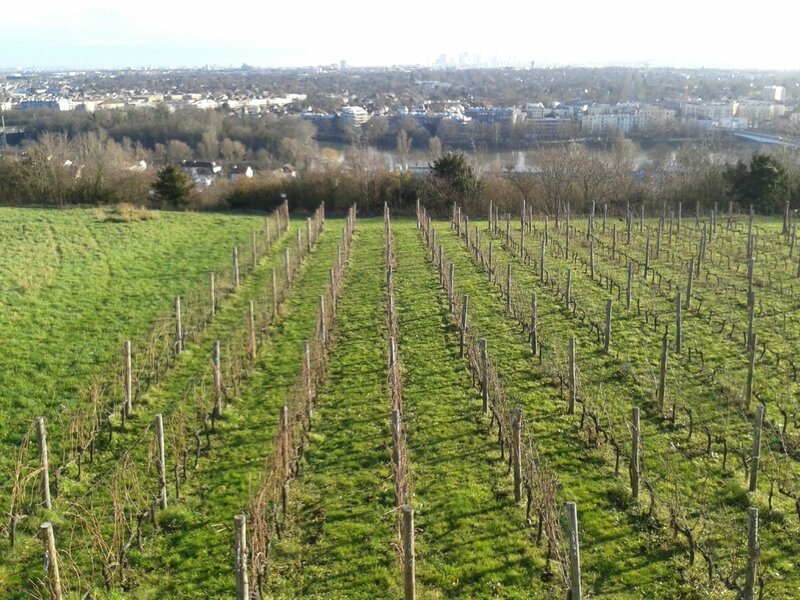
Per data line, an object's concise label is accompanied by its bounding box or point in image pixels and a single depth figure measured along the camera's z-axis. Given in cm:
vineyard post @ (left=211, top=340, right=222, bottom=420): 989
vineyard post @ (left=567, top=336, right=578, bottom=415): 1005
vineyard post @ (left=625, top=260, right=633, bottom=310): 1470
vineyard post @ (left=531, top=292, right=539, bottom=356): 1213
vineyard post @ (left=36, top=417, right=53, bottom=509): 764
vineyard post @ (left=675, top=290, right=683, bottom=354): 1182
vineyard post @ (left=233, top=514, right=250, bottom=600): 547
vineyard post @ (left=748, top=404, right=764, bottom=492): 755
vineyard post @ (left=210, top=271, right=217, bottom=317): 1477
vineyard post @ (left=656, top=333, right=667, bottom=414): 991
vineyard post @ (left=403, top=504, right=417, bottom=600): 556
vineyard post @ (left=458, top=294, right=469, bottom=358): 1206
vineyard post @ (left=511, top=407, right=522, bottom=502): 763
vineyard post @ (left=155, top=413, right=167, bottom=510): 759
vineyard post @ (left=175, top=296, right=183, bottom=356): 1239
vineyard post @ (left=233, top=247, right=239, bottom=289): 1684
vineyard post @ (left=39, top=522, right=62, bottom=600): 561
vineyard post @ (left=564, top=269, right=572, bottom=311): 1459
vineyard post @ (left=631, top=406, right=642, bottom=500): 768
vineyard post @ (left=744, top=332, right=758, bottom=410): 959
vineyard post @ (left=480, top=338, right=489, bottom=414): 980
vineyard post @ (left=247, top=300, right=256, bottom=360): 1190
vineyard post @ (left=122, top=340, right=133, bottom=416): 988
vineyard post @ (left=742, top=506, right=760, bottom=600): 564
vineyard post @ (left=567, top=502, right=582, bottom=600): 557
